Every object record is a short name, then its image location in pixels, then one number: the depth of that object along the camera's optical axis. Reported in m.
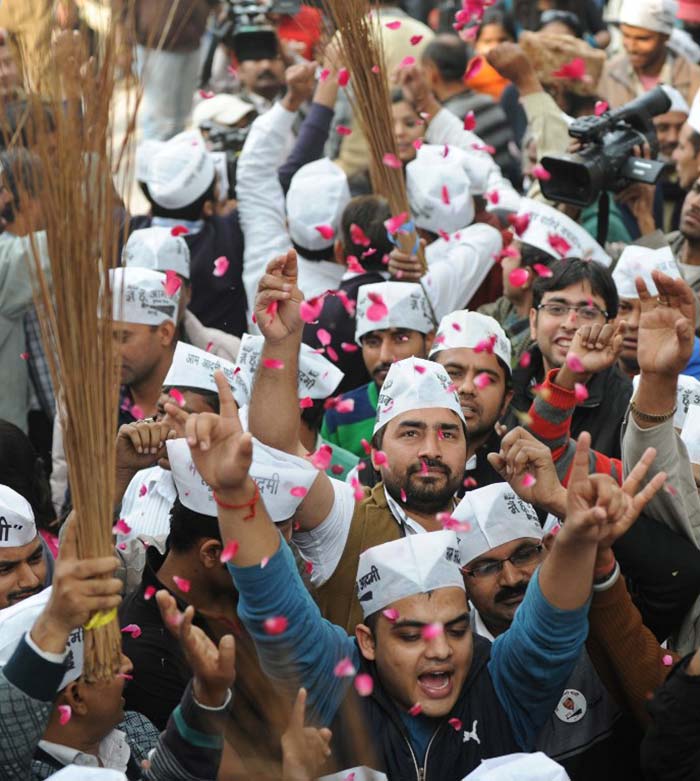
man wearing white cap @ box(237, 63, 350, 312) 11.85
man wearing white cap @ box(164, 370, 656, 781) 6.79
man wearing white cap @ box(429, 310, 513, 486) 9.71
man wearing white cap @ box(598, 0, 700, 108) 15.48
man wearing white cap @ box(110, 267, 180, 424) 10.87
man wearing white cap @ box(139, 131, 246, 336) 12.55
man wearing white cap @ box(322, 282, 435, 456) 10.59
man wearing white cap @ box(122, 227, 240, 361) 11.60
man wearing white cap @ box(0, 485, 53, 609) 7.81
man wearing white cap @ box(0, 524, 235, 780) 6.23
